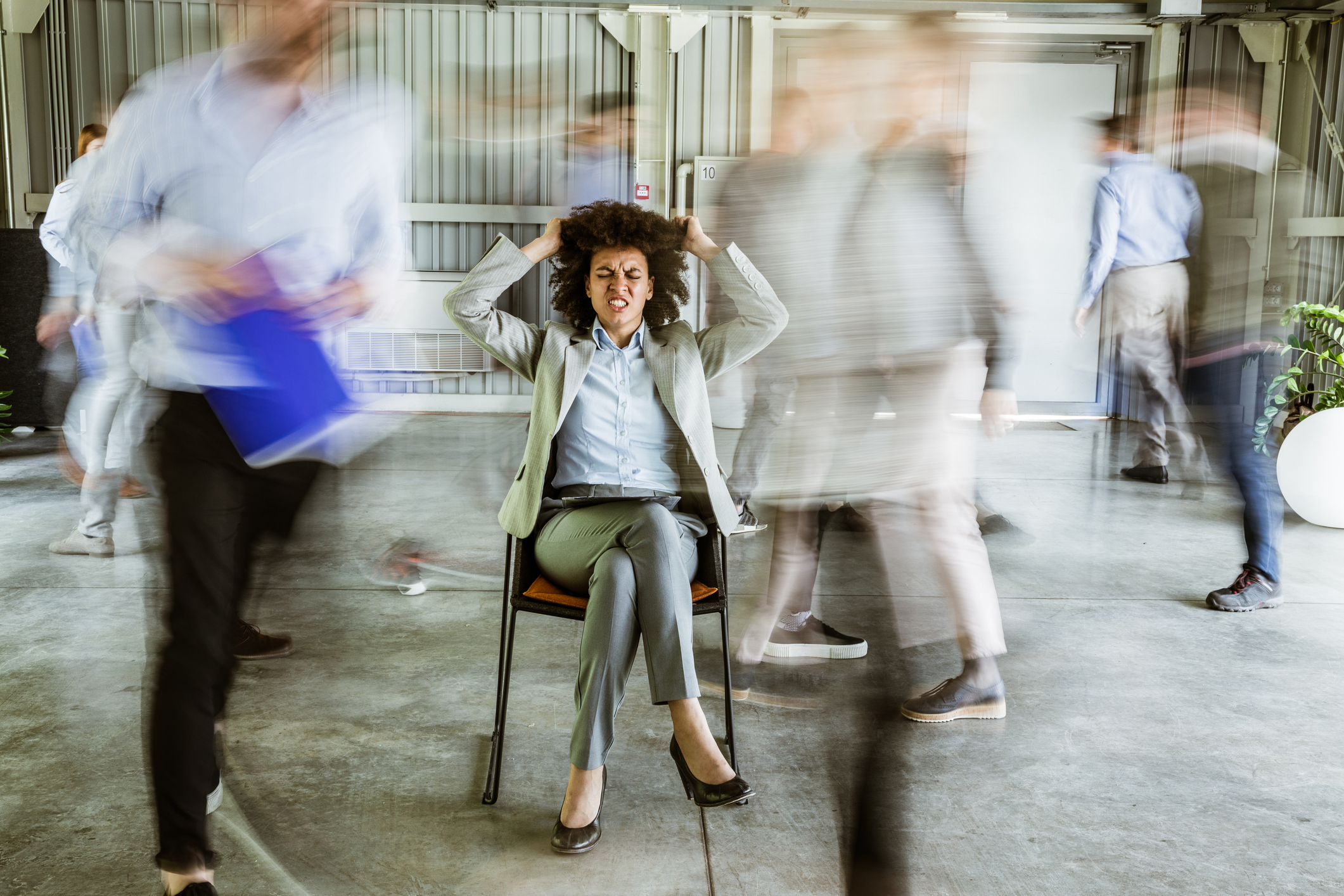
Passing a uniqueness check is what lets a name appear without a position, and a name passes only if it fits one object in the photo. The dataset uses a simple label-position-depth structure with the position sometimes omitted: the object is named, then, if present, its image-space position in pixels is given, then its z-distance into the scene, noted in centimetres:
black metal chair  193
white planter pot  404
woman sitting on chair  182
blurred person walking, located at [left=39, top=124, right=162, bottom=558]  349
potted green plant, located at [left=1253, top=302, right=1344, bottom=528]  405
